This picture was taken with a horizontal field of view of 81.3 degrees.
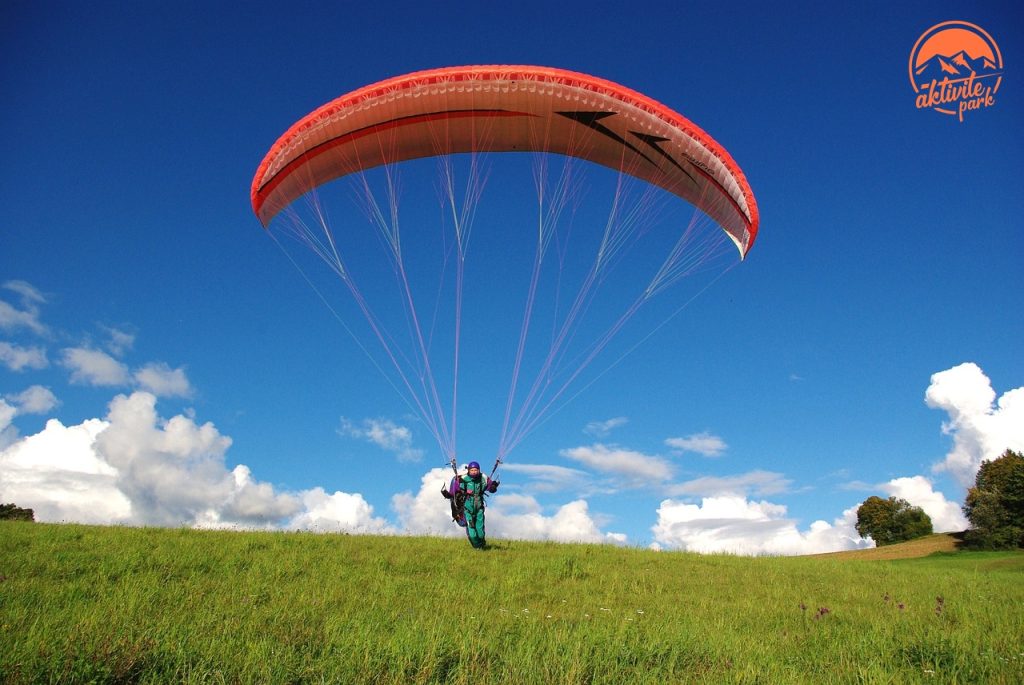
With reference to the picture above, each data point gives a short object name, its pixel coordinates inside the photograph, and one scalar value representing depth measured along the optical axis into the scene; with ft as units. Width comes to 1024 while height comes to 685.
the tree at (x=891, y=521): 183.73
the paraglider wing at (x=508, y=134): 38.22
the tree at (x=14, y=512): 72.74
